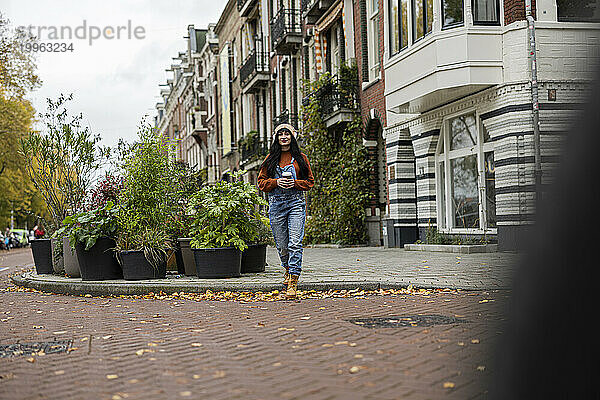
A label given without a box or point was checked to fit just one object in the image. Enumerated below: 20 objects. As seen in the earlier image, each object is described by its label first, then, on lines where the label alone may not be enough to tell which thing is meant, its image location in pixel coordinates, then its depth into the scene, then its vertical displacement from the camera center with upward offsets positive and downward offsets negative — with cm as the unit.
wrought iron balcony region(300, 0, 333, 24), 2500 +704
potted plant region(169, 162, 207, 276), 1152 -4
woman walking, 880 +35
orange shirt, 905 +49
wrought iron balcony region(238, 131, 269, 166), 3663 +375
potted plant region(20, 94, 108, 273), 1373 +110
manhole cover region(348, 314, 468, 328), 602 -83
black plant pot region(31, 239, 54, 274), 1373 -48
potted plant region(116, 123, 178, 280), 1083 +27
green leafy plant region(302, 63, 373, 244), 2194 +139
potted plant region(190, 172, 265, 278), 1063 -3
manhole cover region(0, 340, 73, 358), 536 -86
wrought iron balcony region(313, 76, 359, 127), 2250 +360
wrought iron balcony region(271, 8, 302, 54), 2933 +736
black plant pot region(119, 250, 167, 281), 1077 -58
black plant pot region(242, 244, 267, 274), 1155 -54
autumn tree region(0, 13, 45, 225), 3838 +750
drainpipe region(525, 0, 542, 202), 1409 +318
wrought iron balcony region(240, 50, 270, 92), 3602 +727
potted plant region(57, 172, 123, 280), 1108 +2
